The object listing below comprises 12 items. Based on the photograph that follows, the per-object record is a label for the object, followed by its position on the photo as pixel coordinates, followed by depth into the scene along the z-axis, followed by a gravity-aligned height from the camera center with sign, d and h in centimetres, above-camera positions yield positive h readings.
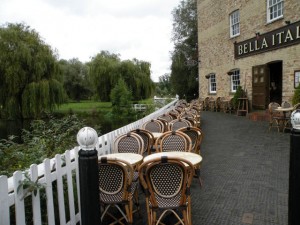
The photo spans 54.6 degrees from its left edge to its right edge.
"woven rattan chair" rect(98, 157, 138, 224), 329 -102
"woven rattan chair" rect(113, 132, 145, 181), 470 -78
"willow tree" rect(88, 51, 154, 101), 2952 +214
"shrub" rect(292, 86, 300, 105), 955 -23
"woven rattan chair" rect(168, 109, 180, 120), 866 -61
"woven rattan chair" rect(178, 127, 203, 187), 508 -76
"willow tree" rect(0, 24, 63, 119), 1947 +170
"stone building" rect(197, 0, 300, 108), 1138 +215
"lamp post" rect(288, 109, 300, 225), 198 -58
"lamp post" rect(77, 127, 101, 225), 200 -56
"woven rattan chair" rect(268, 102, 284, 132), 930 -84
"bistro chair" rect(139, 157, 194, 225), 313 -101
